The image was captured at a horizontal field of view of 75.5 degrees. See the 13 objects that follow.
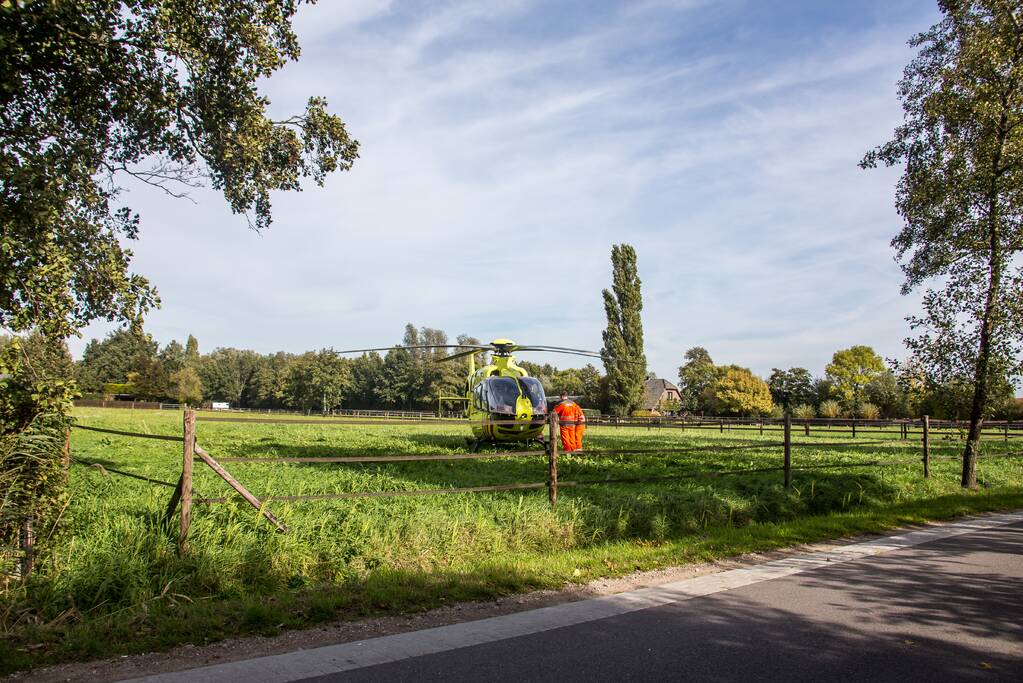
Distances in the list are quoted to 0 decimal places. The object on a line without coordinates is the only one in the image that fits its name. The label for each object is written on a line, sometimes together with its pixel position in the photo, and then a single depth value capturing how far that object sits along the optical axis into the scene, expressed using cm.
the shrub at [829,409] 6238
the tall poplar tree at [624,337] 6444
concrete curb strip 437
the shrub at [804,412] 5636
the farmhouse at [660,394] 10292
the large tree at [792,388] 8208
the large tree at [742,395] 7581
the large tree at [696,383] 8769
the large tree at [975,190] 1397
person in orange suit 1557
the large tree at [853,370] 7656
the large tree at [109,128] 693
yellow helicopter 1870
